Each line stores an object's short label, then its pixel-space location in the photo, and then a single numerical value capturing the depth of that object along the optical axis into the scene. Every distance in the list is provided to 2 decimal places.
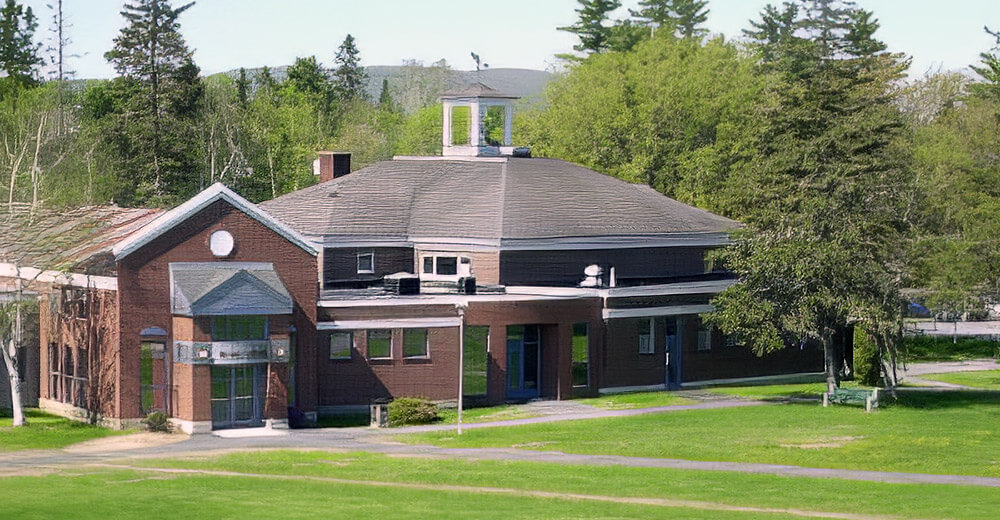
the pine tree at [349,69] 177.38
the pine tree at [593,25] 162.12
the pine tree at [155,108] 120.62
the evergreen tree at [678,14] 177.12
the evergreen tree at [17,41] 157.25
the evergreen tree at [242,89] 150.75
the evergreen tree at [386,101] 178.05
